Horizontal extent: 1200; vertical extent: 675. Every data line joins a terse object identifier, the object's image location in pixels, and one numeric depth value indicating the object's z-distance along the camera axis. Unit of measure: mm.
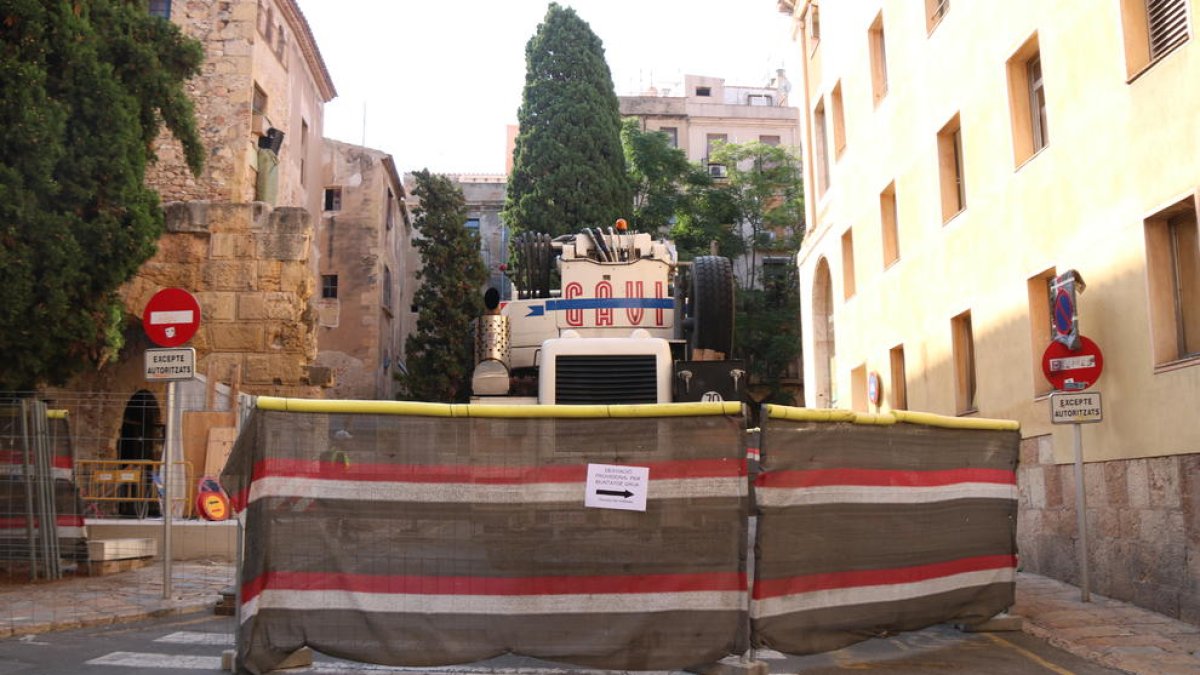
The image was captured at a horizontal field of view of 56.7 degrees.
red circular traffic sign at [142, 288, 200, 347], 10172
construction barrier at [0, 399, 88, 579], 10188
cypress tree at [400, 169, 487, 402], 32688
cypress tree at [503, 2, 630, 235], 37188
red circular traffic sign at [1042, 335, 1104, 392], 10148
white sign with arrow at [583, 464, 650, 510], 5773
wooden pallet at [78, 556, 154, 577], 11133
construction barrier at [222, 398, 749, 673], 5676
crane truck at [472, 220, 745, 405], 10922
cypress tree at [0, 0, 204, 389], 10141
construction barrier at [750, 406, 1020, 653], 6102
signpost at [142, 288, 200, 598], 9898
